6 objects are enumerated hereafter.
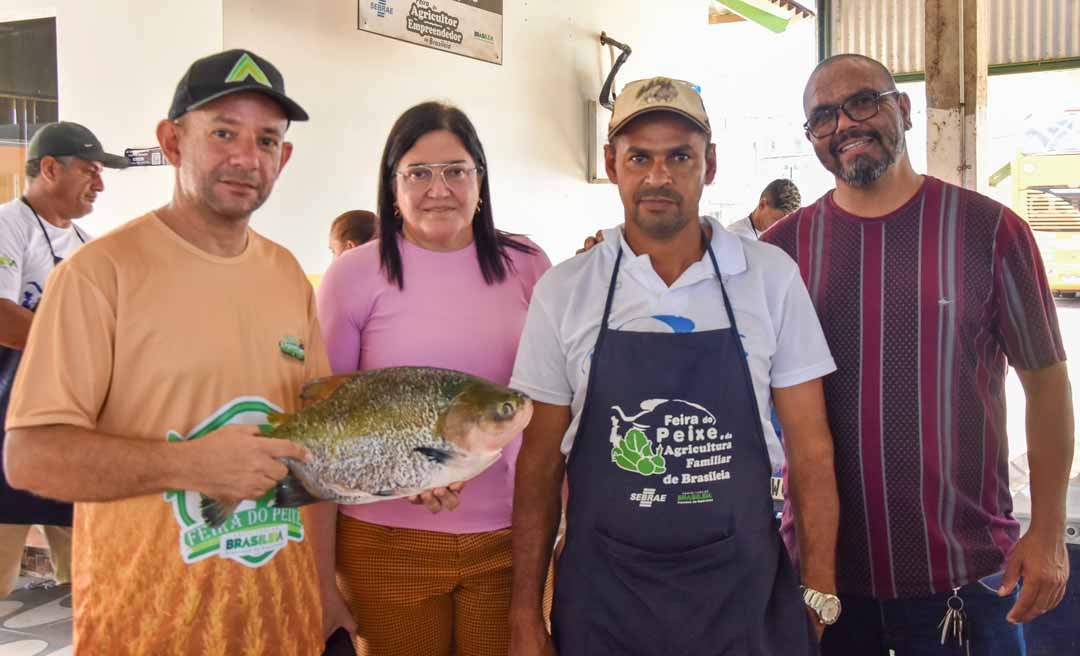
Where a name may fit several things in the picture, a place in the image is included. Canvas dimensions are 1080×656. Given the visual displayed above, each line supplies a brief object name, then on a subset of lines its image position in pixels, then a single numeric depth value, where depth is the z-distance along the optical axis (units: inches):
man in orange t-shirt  57.1
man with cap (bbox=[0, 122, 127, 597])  145.5
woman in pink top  83.7
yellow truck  375.2
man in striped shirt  84.2
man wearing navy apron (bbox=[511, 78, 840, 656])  71.4
